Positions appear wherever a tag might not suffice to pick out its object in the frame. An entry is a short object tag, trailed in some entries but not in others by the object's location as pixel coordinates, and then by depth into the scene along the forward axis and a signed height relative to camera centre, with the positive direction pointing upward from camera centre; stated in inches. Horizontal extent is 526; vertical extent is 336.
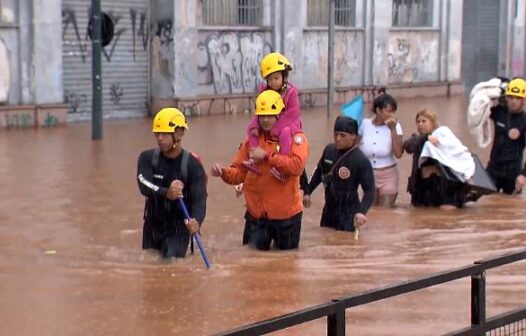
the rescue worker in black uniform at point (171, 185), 325.1 -47.8
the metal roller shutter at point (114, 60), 894.4 -30.5
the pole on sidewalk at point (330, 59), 889.6 -28.5
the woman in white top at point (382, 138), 444.3 -45.9
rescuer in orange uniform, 339.3 -50.2
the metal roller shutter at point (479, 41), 1465.3 -21.9
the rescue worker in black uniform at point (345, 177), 377.7 -52.9
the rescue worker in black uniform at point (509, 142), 487.8 -52.1
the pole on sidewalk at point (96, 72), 721.0 -32.5
